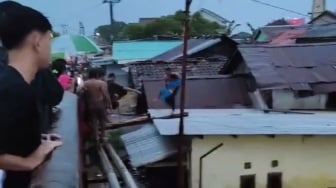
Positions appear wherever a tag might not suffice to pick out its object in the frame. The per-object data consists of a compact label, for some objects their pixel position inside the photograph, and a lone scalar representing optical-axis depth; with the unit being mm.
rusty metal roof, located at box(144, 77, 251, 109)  12586
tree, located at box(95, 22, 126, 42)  57712
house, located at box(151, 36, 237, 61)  21781
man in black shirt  1946
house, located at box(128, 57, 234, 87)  18400
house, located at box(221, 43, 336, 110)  11508
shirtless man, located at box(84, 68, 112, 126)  9320
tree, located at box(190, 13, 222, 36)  41569
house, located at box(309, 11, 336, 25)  22719
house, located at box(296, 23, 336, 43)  16603
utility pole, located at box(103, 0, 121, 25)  52681
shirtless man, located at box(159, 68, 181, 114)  11977
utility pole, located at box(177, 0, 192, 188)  7854
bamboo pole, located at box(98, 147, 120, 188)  4191
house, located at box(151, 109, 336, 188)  9258
